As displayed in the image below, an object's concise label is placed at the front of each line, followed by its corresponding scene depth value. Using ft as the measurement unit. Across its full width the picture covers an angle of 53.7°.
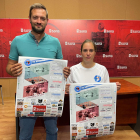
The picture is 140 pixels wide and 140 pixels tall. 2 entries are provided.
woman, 4.83
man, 3.93
